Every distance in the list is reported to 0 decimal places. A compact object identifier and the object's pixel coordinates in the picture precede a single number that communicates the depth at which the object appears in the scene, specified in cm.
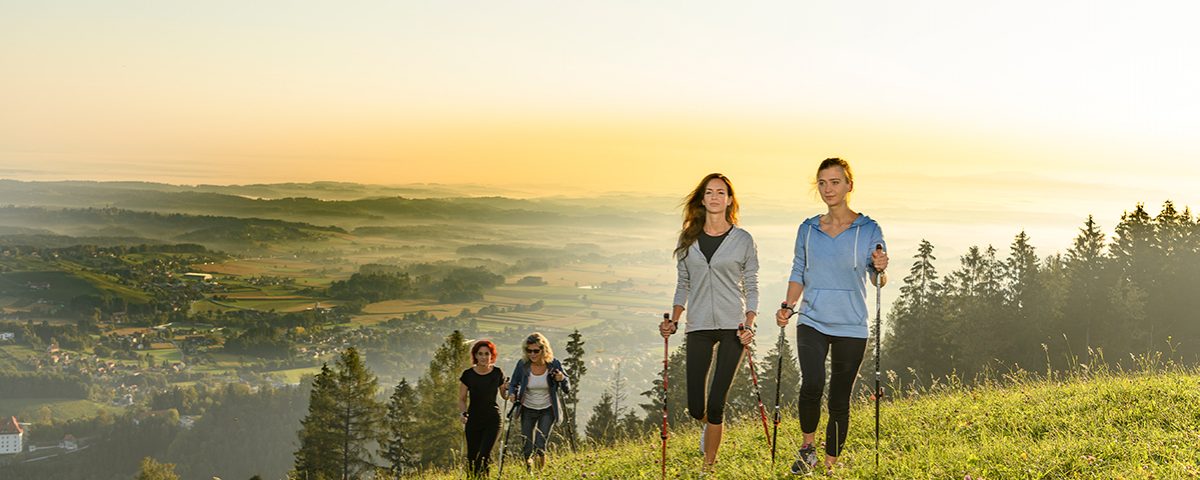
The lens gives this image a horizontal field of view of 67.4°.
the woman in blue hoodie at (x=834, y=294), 709
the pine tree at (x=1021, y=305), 5069
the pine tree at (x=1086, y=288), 4841
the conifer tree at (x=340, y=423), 4238
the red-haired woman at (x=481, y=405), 1041
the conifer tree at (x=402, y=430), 4206
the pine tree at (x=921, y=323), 5191
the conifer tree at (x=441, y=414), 4050
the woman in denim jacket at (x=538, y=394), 1106
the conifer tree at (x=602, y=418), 4238
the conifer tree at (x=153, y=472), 6425
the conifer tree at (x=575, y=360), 3812
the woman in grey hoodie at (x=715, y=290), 766
